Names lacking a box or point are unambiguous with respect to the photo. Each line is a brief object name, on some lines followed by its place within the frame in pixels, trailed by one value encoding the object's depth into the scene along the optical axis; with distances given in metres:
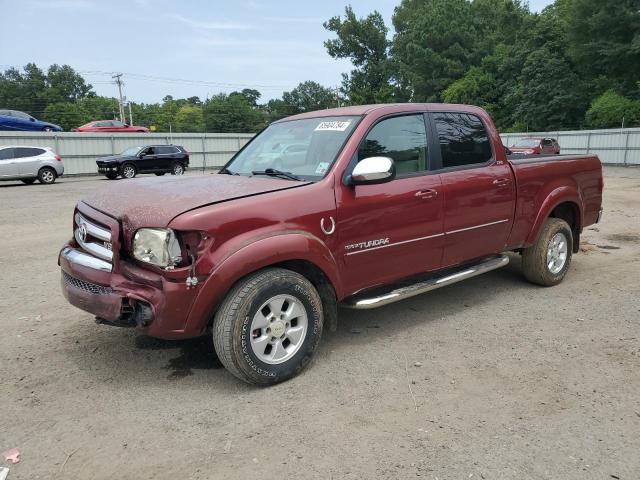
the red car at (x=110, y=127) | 29.16
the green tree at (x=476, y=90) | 51.84
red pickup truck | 3.13
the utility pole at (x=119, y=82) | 66.56
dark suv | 22.06
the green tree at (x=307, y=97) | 100.45
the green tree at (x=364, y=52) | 68.12
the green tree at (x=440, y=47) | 55.62
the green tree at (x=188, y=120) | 95.06
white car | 19.11
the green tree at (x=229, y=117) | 86.00
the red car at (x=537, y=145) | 23.24
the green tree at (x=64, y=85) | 79.56
